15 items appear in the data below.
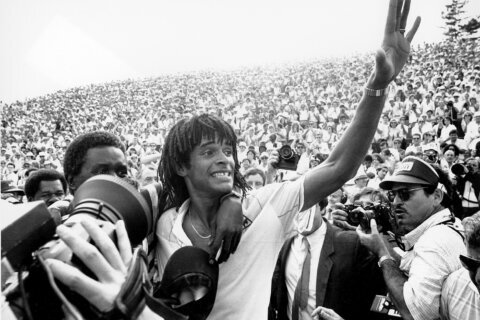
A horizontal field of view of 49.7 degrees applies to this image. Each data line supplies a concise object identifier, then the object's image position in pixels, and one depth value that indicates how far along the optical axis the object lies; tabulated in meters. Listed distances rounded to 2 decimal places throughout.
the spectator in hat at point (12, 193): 5.24
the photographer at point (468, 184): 6.66
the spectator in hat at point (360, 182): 7.79
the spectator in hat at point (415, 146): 9.06
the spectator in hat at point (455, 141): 9.57
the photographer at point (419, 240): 2.31
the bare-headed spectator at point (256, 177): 5.42
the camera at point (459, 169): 6.82
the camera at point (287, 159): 2.95
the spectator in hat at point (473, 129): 10.16
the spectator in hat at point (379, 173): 8.24
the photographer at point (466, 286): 1.97
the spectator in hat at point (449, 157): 8.27
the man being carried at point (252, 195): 1.73
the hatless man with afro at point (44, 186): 3.69
